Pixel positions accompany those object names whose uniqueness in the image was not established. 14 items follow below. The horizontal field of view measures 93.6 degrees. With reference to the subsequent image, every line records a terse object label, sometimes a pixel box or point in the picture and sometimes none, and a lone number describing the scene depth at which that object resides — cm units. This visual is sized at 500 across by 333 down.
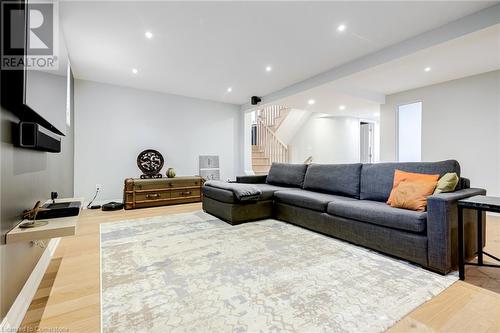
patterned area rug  134
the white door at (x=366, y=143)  958
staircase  771
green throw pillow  215
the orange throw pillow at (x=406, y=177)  233
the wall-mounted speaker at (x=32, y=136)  144
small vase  508
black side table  167
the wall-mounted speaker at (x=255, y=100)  582
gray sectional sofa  191
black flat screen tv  122
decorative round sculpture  499
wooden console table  444
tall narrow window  518
